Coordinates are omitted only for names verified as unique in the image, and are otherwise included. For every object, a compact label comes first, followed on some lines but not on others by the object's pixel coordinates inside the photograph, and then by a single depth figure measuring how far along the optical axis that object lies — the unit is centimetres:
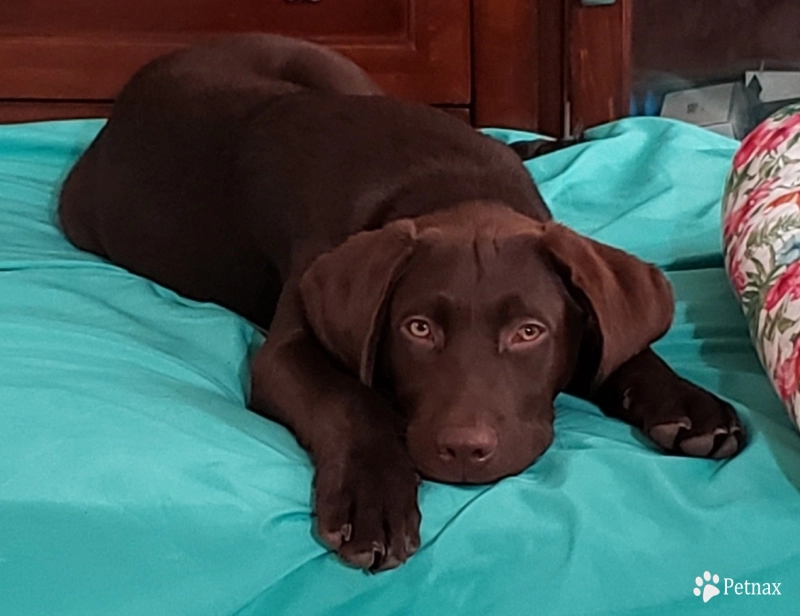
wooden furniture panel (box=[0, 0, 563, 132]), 323
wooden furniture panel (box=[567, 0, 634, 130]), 306
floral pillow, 160
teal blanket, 134
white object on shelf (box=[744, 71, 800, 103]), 312
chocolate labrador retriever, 146
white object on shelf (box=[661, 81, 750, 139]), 314
